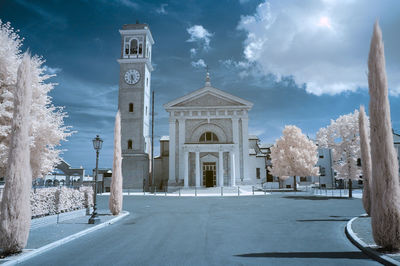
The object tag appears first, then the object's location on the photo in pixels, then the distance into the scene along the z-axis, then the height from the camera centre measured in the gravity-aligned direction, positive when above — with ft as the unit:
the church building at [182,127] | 127.75 +21.14
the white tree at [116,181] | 48.11 -1.73
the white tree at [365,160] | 43.19 +1.31
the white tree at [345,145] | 88.43 +8.08
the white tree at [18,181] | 22.91 -0.75
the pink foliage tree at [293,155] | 124.47 +6.53
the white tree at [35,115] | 38.55 +8.94
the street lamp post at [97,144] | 45.01 +4.57
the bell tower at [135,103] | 127.75 +33.36
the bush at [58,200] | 37.27 -4.43
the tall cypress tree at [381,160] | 22.08 +0.66
